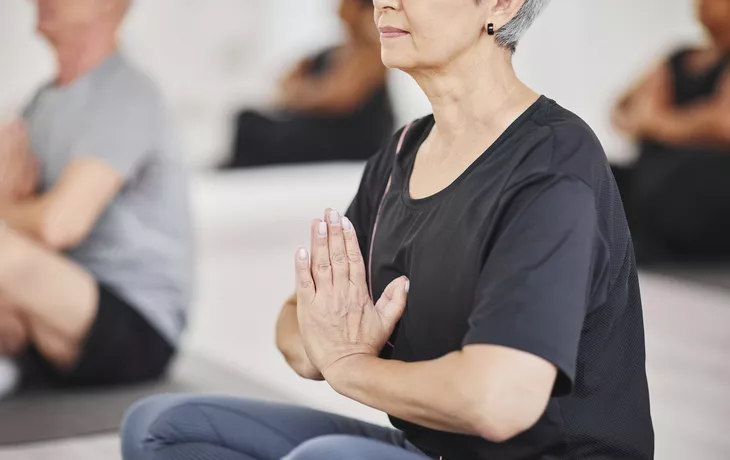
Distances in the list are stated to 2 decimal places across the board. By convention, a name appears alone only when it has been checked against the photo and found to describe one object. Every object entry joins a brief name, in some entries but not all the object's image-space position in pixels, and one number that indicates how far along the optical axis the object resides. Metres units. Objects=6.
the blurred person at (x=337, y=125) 14.91
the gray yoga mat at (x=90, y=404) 4.83
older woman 2.32
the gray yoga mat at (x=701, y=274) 8.02
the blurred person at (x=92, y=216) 5.03
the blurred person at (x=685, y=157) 8.81
